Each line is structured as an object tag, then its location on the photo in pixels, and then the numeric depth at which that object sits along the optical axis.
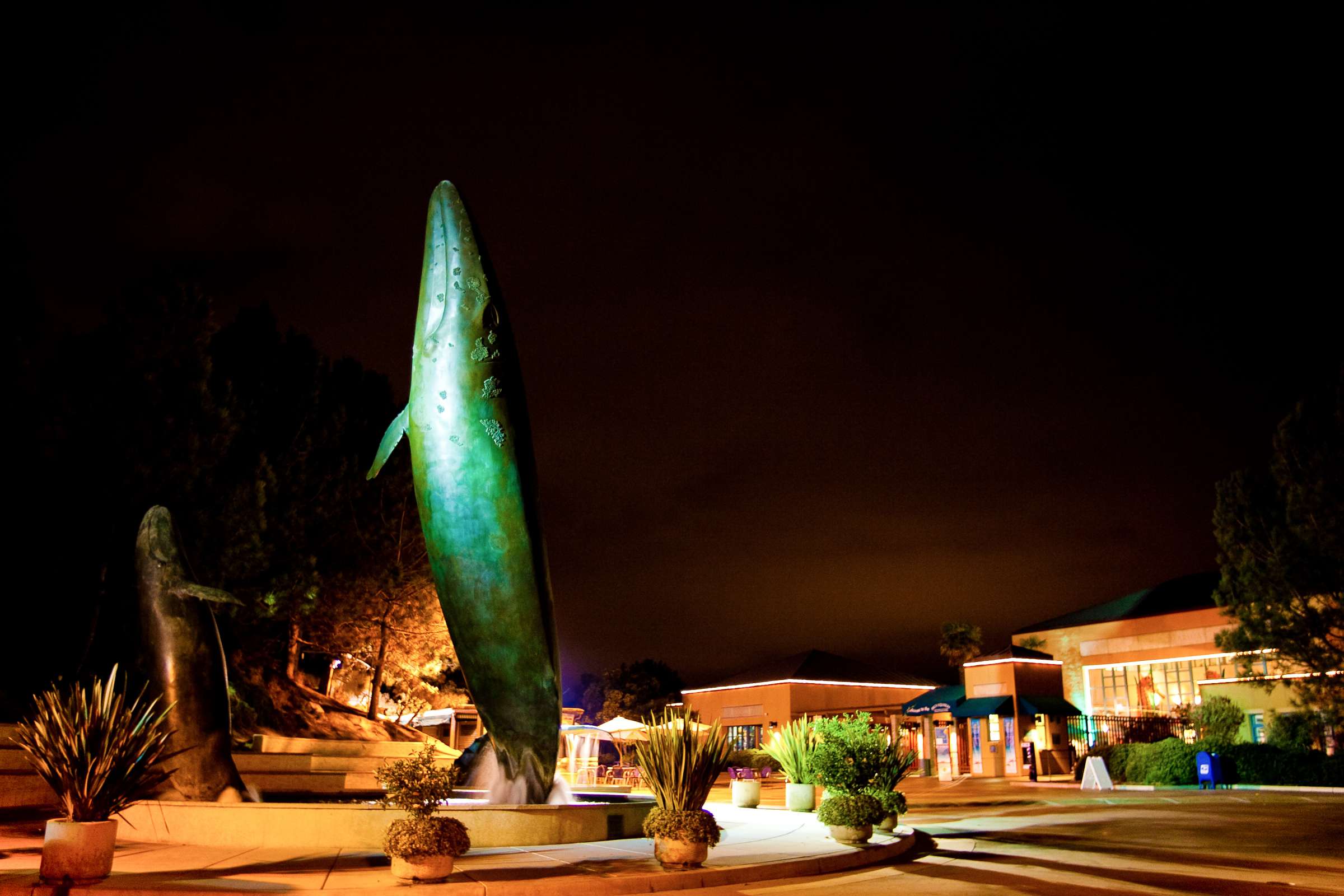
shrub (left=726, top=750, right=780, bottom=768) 25.71
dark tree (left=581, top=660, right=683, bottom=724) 75.69
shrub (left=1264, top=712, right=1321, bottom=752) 29.53
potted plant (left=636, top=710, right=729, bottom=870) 9.50
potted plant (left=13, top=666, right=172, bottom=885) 8.00
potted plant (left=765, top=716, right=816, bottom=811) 15.59
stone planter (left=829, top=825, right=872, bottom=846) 12.00
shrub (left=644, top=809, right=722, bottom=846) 9.52
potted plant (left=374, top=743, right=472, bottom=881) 8.38
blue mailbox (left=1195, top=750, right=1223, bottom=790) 27.75
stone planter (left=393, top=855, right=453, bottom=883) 8.37
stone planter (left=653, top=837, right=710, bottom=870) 9.47
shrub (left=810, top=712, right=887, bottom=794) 12.91
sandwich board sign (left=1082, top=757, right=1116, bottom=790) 28.81
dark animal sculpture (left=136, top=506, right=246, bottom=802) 11.56
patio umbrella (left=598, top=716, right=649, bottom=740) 32.53
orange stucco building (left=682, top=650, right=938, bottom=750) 48.41
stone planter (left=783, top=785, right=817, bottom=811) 16.83
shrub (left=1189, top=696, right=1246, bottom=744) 31.16
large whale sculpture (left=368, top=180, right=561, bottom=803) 11.92
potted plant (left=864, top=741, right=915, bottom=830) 13.17
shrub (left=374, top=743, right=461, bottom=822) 8.77
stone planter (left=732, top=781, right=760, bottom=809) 19.02
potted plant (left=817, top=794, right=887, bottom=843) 12.01
